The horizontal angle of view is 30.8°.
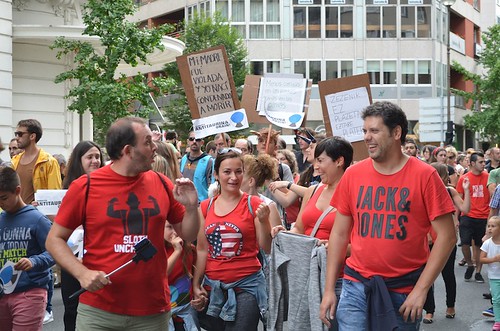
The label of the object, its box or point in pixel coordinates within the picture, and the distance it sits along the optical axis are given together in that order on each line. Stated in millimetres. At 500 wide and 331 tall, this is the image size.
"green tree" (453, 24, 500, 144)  48688
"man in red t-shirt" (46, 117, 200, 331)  5105
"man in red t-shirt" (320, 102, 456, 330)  5445
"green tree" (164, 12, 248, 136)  42750
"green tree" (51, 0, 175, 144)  20609
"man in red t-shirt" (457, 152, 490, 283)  15062
